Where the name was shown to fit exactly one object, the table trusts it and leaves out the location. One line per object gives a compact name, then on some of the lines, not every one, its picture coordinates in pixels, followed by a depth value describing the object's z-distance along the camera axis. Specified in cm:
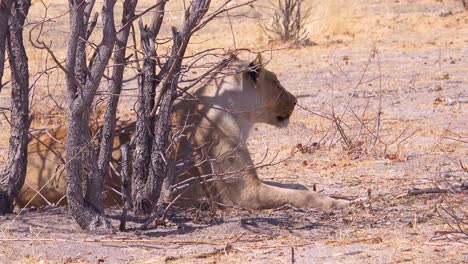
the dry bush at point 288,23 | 3450
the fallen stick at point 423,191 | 1176
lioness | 1231
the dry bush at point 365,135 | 1602
